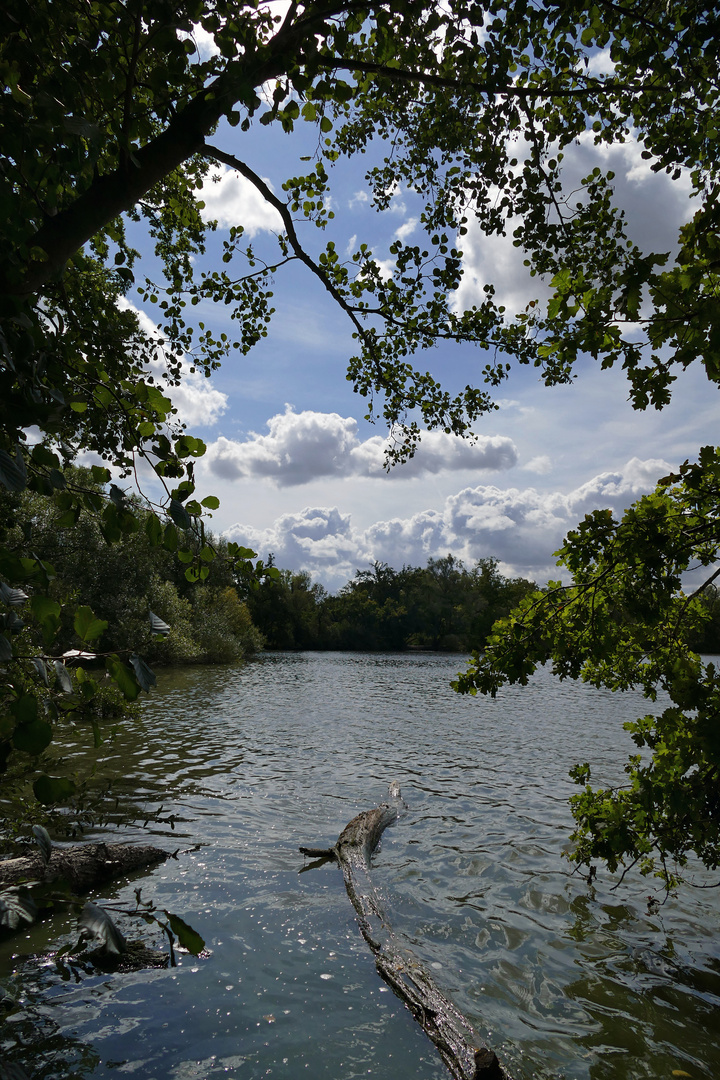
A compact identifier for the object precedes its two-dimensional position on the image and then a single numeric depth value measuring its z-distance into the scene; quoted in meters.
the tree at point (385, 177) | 2.17
